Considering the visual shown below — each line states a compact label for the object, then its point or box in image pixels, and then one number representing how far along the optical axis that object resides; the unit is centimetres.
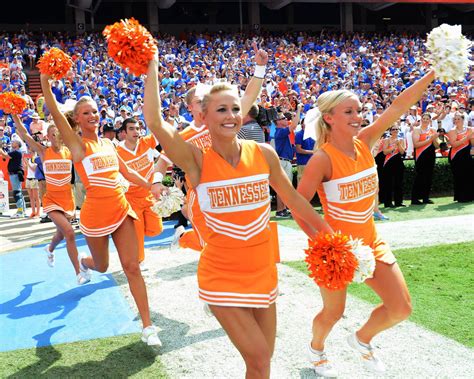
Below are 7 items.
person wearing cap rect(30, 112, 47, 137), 1429
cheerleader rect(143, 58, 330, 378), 274
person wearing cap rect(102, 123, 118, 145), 863
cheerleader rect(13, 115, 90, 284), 622
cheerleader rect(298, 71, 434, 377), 341
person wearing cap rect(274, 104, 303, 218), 1129
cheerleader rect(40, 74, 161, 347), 465
